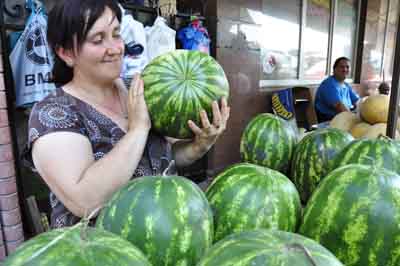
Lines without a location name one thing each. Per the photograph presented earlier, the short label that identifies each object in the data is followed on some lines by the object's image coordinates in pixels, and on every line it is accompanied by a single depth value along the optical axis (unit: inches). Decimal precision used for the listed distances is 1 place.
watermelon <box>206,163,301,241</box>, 33.9
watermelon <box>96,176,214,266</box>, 28.0
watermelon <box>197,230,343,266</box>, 19.6
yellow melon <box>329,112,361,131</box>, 114.1
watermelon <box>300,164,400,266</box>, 29.0
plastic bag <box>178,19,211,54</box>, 151.9
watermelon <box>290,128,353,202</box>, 54.4
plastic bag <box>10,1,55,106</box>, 95.1
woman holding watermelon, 44.8
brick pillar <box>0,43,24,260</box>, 96.3
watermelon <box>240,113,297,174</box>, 62.8
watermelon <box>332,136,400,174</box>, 44.7
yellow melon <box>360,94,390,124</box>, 104.0
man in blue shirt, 215.9
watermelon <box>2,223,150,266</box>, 20.0
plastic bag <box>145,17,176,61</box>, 137.0
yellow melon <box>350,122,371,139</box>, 104.2
